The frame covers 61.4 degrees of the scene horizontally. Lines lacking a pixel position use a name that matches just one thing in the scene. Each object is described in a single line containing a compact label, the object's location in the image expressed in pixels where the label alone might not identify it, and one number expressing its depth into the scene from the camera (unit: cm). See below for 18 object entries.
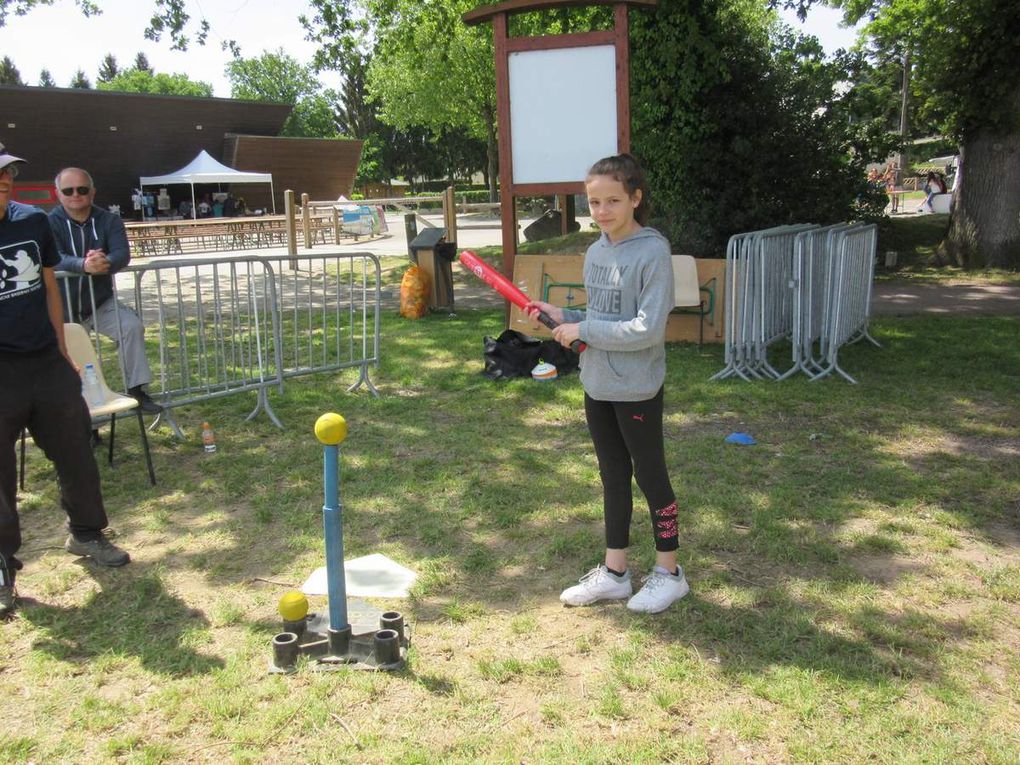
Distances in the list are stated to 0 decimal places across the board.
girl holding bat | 326
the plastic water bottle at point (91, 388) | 523
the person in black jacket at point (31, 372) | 369
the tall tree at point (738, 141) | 1430
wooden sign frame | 907
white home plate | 392
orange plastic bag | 1164
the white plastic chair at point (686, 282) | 874
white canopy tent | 3472
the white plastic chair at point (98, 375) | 514
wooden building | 3173
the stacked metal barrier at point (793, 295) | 757
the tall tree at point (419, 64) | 1521
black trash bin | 1180
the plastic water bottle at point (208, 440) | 608
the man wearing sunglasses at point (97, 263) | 570
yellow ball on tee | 288
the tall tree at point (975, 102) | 1338
